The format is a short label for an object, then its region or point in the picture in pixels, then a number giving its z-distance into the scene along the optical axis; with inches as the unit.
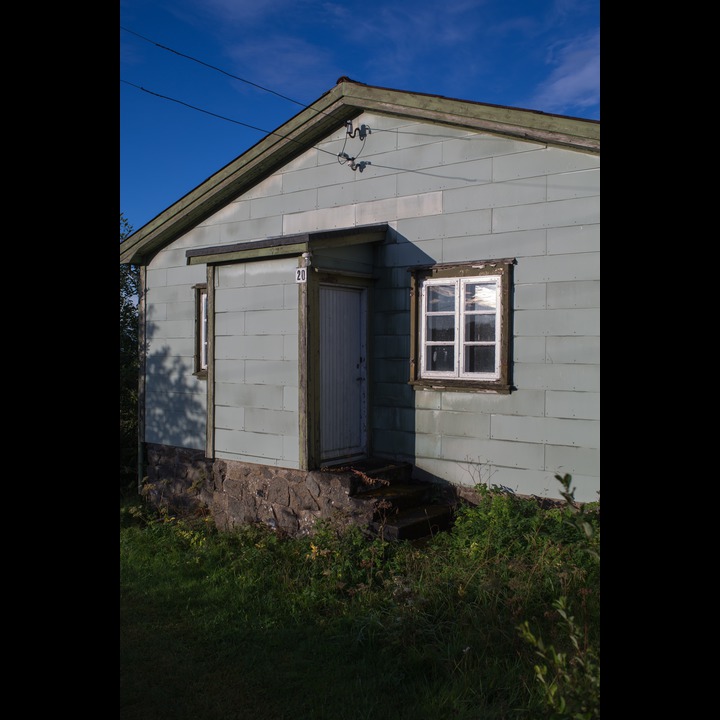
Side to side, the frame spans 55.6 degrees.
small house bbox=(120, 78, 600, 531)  289.0
